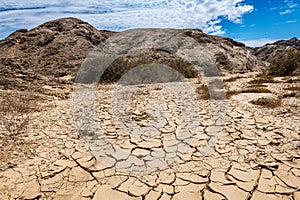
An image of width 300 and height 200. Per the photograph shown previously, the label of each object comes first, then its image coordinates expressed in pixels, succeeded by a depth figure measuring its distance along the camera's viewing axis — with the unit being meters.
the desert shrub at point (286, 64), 12.05
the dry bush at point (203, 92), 6.74
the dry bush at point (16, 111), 4.28
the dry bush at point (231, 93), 7.14
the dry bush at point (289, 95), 6.28
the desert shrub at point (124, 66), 12.02
